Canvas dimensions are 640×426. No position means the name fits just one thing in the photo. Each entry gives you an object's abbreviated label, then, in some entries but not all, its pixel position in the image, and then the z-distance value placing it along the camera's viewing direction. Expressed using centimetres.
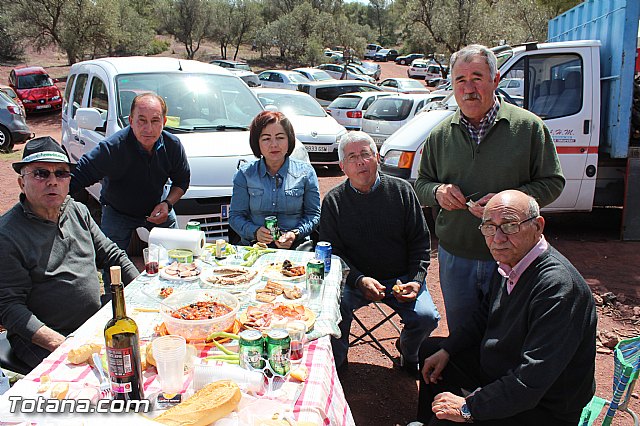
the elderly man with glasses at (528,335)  212
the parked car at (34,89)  2019
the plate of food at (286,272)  291
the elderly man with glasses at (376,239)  356
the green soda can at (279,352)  193
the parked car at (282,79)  2189
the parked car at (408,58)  4734
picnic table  169
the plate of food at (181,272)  287
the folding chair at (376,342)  396
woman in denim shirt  394
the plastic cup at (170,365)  183
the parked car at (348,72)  3051
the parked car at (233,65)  2917
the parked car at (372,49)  5289
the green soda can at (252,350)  195
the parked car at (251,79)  2067
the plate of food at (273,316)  231
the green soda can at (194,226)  337
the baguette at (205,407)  160
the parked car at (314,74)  2475
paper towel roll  316
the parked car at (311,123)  1106
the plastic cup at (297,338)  209
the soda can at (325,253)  302
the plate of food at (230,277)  278
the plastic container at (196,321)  219
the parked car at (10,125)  1387
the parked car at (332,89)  1755
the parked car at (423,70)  3384
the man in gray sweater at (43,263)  255
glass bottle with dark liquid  176
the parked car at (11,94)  1450
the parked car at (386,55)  4997
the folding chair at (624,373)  234
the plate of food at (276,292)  261
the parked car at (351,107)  1485
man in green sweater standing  297
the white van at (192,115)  512
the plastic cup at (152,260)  296
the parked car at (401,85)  2252
